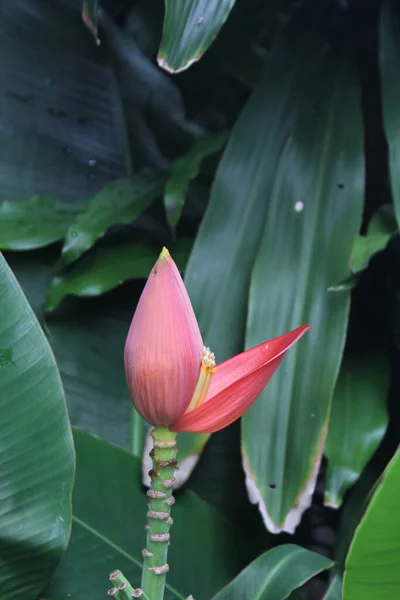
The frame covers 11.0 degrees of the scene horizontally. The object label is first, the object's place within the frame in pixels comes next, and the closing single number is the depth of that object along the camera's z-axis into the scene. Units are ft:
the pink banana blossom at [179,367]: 4.23
